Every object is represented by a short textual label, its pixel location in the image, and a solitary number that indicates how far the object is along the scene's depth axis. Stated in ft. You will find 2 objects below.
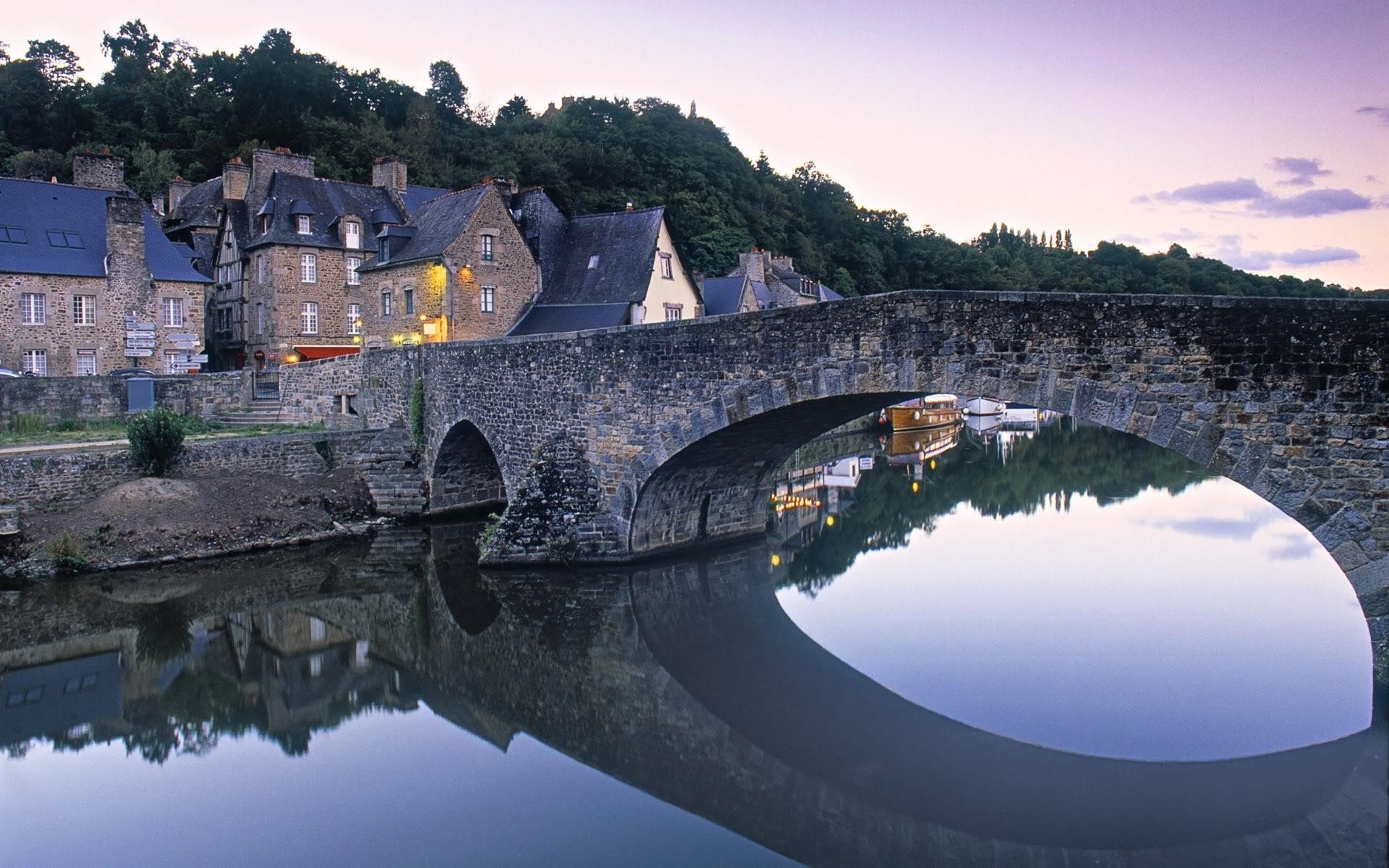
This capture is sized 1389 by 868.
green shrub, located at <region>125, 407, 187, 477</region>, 52.85
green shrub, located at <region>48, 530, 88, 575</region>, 46.34
